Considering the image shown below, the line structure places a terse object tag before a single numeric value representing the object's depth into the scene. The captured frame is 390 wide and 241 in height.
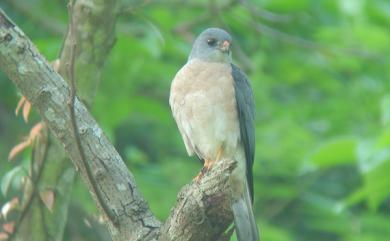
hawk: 11.73
